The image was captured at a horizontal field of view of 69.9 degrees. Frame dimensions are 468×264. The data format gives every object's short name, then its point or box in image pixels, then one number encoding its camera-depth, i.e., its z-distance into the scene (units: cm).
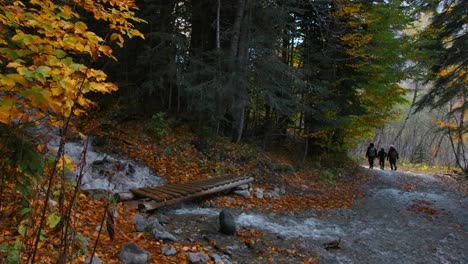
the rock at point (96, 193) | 690
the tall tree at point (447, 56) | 1459
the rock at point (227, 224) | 634
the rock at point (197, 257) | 495
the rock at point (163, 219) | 647
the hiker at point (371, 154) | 2134
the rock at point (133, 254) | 442
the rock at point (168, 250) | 502
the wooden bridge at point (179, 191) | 698
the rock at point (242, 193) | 984
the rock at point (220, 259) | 516
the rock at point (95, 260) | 404
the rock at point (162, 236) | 549
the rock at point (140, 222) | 571
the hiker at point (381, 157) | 2263
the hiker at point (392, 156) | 2202
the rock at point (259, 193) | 1013
